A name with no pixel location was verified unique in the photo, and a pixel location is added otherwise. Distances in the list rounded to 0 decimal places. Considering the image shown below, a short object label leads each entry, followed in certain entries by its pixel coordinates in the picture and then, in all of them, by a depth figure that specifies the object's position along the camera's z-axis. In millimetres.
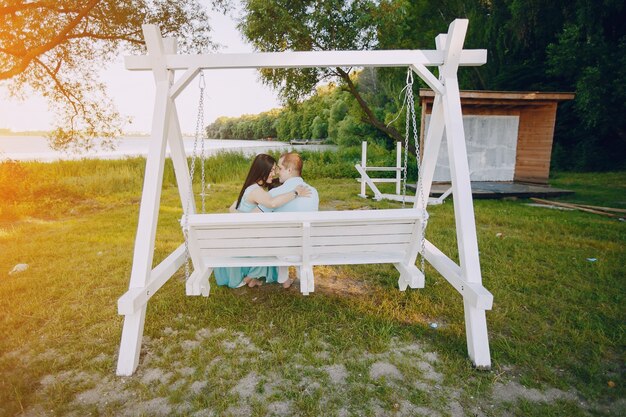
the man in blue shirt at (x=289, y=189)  3781
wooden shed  12188
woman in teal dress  3689
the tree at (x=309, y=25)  11516
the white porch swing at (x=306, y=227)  2875
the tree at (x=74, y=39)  9484
